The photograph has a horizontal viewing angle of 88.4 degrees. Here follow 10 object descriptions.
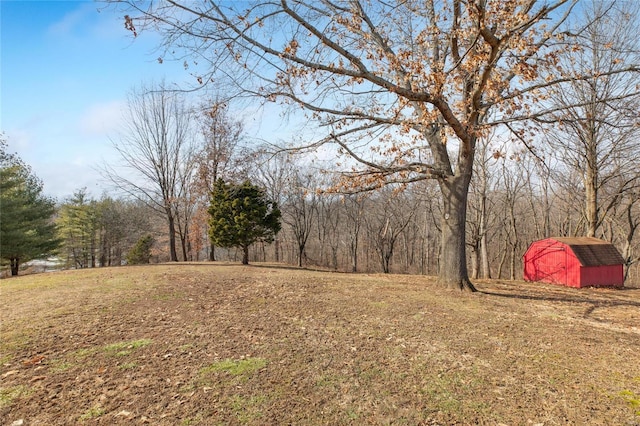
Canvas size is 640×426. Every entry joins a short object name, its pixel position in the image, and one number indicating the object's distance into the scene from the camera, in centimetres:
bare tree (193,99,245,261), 1936
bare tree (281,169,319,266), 2298
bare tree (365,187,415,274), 2208
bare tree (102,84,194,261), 1911
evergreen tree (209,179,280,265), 1520
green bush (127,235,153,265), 2214
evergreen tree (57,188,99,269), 2722
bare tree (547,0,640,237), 1169
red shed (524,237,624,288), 1092
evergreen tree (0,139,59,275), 1336
